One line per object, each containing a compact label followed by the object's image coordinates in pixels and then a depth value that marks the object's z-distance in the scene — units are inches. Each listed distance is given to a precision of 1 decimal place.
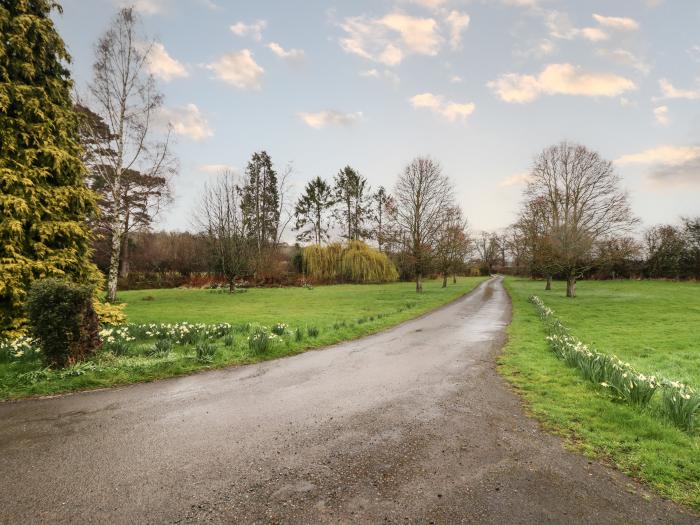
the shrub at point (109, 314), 435.2
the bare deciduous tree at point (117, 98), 733.3
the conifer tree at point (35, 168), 363.6
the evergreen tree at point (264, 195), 1829.0
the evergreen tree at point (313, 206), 2231.8
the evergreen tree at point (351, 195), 2306.0
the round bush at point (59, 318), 263.7
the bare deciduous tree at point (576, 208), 978.7
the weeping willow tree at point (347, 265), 1638.8
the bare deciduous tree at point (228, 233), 1211.2
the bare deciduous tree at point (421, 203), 1206.9
